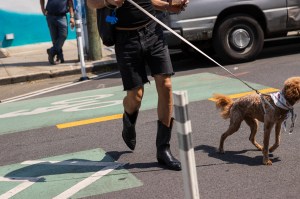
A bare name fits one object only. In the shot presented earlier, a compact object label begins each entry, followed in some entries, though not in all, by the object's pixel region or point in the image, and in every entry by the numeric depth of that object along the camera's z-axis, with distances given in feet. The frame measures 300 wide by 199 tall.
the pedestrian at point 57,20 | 73.48
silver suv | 61.97
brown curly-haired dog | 28.58
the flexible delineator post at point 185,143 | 18.22
